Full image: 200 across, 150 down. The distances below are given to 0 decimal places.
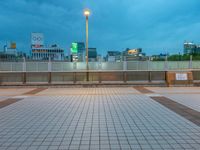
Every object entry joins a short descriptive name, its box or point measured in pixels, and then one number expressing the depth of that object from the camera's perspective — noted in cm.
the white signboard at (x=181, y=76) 1088
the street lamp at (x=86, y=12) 1135
